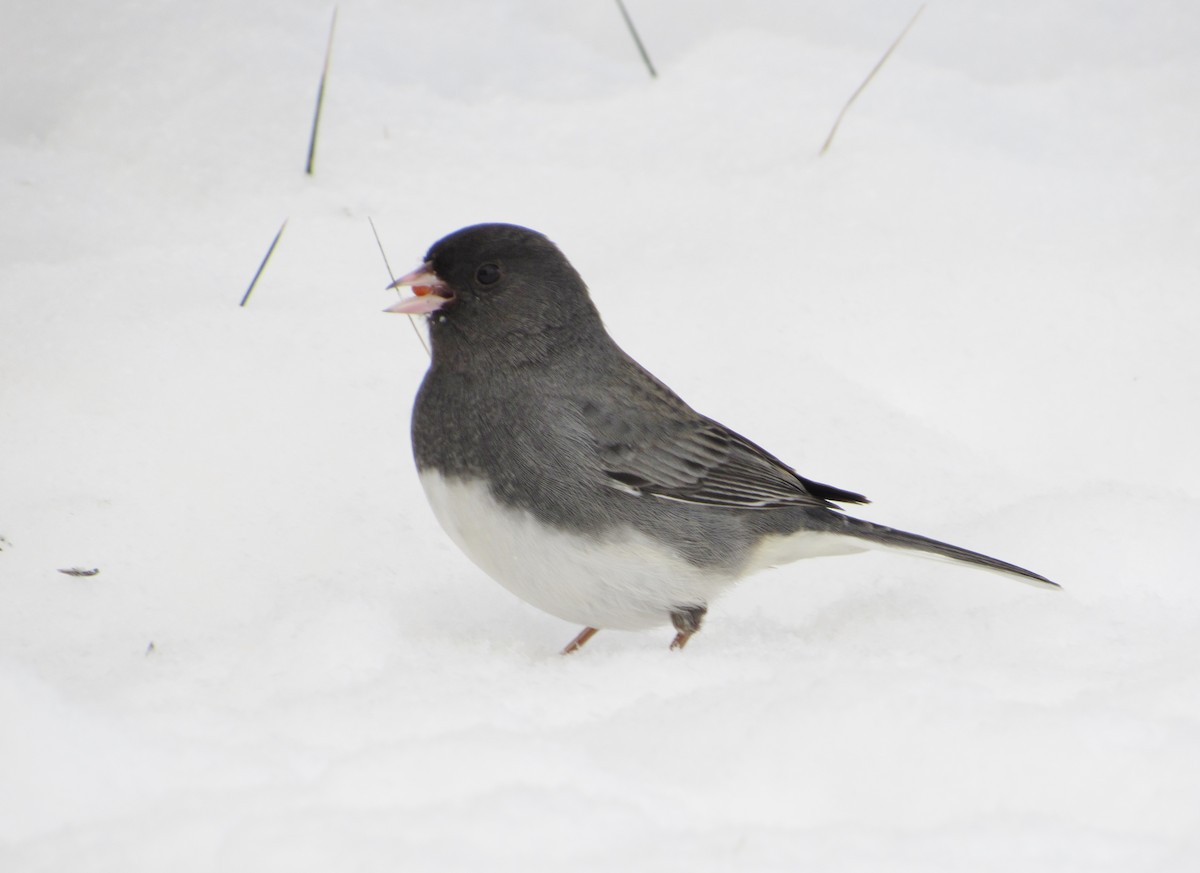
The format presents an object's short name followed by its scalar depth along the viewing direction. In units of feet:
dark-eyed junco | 19.36
